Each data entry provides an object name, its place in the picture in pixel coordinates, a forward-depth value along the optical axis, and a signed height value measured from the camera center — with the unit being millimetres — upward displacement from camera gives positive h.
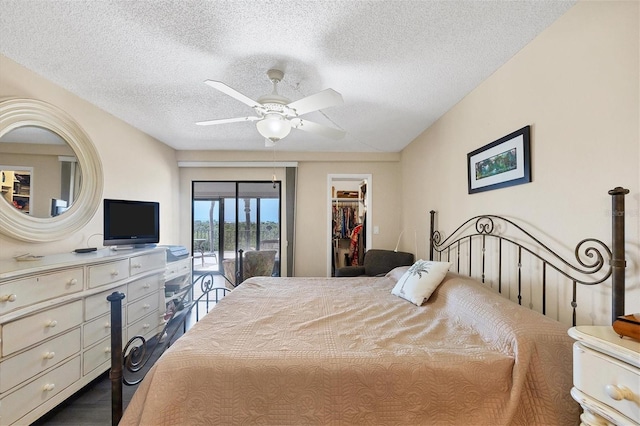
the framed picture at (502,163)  1649 +370
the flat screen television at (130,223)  2602 -103
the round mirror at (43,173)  1822 +325
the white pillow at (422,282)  1948 -513
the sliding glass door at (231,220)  4379 -103
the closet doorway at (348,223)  4957 -175
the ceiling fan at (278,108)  1688 +728
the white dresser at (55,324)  1488 -743
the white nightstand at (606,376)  772 -506
